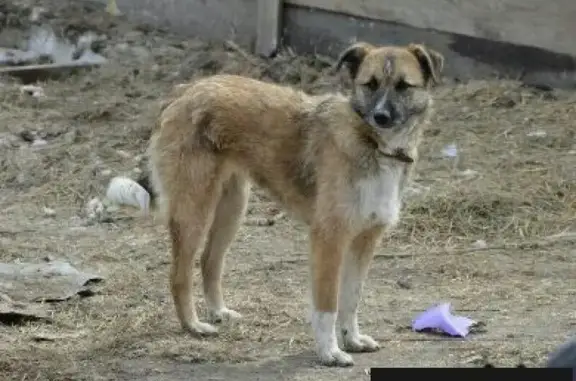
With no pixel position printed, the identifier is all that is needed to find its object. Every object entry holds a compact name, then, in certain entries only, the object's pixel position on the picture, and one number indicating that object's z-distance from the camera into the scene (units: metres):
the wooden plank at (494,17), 19.27
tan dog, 11.48
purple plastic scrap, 12.34
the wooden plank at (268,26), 23.14
